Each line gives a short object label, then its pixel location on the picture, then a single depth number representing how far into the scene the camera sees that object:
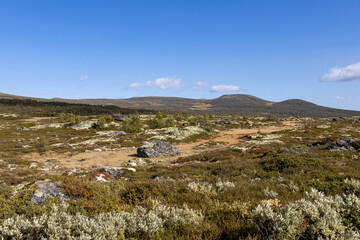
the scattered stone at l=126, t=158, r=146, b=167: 19.13
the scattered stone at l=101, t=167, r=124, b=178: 14.86
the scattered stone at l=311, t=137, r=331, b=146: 21.37
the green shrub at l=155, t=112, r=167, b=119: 61.84
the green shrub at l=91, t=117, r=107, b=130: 51.56
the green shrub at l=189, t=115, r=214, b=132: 47.42
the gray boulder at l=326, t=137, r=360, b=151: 16.91
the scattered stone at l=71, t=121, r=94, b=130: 51.70
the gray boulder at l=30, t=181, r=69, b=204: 6.23
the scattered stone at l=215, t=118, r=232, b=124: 67.95
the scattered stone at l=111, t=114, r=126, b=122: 69.38
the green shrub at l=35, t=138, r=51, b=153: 27.36
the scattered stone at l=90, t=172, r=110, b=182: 12.46
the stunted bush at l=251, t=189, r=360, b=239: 3.47
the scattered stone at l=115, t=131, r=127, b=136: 40.90
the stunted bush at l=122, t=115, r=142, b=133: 45.72
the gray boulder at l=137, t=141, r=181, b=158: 23.66
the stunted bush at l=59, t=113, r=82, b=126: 55.41
